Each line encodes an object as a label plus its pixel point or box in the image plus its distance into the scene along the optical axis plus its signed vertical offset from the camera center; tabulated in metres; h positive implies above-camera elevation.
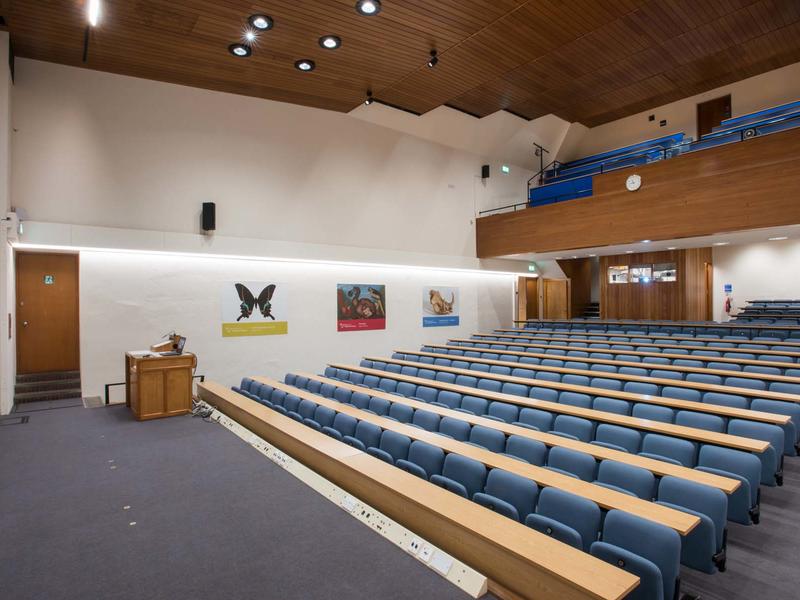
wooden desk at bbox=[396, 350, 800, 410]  3.98 -0.95
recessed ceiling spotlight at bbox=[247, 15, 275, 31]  6.20 +3.84
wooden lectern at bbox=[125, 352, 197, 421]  5.46 -0.98
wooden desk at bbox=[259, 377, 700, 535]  2.40 -1.13
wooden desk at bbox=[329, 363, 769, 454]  3.33 -1.04
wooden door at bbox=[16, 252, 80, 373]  7.59 -0.10
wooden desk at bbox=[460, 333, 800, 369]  5.75 -0.84
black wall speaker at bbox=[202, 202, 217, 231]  7.95 +1.53
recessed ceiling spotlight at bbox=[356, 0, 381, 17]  5.97 +3.89
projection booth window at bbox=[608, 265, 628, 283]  15.64 +0.87
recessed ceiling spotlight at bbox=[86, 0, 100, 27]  4.83 +3.14
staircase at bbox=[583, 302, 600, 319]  17.45 -0.43
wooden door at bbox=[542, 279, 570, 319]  15.22 +0.04
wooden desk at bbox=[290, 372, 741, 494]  2.82 -1.11
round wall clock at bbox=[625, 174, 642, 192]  9.52 +2.43
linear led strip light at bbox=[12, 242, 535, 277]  6.77 +0.87
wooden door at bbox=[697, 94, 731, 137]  12.31 +4.98
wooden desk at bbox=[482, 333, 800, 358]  6.45 -0.80
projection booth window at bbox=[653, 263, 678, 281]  14.48 +0.86
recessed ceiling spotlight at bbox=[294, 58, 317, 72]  7.50 +3.93
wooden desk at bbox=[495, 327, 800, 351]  7.17 -0.73
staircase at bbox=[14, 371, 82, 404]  6.94 -1.25
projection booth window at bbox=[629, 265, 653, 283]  15.04 +0.84
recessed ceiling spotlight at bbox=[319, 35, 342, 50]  6.81 +3.91
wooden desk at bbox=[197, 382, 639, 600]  1.87 -1.12
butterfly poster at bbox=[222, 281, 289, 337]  8.52 -0.09
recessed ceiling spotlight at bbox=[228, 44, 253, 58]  6.88 +3.84
